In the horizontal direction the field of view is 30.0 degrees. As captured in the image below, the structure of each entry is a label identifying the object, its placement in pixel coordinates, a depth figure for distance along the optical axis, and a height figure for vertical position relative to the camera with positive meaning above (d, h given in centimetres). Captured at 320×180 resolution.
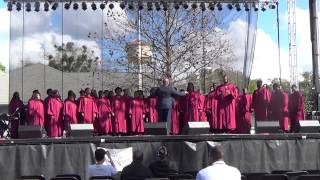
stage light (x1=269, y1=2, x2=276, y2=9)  1797 +317
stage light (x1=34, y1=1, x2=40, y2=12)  1745 +313
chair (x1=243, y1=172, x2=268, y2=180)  931 -103
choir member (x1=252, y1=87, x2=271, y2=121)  1647 +22
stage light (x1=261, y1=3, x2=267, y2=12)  1781 +310
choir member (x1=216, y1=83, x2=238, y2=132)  1634 +10
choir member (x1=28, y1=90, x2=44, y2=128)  1638 +2
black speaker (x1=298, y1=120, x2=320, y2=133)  1409 -37
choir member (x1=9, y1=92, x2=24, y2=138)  1716 +15
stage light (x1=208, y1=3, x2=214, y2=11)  1789 +316
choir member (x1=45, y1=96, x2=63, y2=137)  1648 -12
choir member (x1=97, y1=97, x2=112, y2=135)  1688 -11
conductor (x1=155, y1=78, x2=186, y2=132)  1559 +30
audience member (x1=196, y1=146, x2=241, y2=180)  613 -62
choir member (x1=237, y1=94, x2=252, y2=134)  1666 -9
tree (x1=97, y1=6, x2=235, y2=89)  2766 +338
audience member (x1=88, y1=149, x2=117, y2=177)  921 -86
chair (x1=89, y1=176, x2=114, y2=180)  886 -97
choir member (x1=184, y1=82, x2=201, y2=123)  1644 +12
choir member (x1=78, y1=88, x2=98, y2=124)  1653 +9
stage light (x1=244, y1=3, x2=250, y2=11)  1761 +310
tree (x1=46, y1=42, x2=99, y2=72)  2123 +199
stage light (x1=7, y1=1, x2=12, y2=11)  1745 +313
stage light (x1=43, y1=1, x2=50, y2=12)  1738 +311
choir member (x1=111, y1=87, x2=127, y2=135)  1691 +0
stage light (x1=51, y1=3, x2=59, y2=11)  1756 +314
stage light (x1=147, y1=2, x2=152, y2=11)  1737 +309
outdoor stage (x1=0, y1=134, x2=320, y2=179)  1324 -90
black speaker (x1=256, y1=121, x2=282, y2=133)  1441 -39
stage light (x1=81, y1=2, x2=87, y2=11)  1759 +316
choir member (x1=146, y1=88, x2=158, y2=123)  1680 +5
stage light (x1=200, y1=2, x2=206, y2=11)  1767 +313
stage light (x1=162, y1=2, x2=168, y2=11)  1750 +314
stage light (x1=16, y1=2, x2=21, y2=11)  1745 +313
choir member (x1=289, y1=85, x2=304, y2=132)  1661 +10
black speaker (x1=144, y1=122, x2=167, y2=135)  1415 -39
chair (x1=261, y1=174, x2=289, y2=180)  837 -93
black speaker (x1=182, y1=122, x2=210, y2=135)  1405 -39
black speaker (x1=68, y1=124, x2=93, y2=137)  1391 -42
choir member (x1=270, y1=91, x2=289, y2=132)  1656 +10
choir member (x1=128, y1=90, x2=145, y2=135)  1689 +5
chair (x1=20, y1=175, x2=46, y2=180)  911 -99
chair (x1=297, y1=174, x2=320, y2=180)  809 -91
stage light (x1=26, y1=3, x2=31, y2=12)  1742 +309
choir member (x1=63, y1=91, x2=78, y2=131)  1647 +4
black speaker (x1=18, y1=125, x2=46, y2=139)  1386 -44
